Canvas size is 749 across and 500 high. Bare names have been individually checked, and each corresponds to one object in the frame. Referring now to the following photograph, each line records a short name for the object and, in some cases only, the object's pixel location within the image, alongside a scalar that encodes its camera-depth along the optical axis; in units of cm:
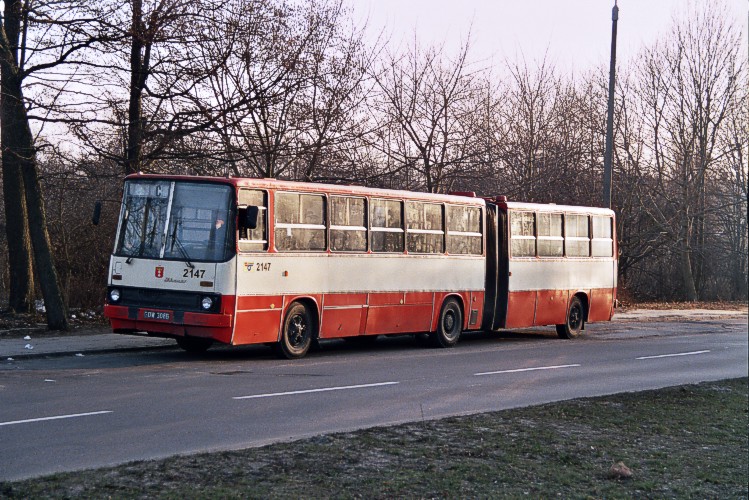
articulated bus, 1666
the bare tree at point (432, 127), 3123
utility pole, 2942
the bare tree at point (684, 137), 4309
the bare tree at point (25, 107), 2047
